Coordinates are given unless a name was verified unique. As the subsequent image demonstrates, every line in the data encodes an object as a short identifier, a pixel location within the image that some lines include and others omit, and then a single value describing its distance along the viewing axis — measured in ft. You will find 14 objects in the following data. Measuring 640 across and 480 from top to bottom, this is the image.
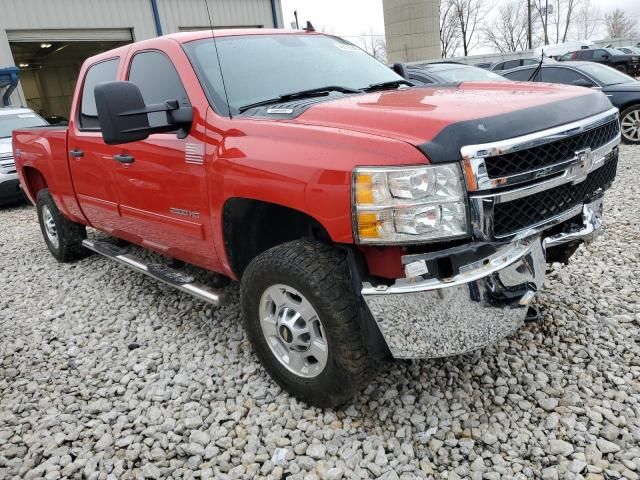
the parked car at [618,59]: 69.51
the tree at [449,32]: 193.26
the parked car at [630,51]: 74.98
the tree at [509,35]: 210.59
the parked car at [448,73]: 28.30
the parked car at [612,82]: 28.14
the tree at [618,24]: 249.75
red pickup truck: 6.68
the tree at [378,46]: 205.50
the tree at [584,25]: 226.38
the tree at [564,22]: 211.82
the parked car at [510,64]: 52.90
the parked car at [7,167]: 28.53
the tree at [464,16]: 190.70
